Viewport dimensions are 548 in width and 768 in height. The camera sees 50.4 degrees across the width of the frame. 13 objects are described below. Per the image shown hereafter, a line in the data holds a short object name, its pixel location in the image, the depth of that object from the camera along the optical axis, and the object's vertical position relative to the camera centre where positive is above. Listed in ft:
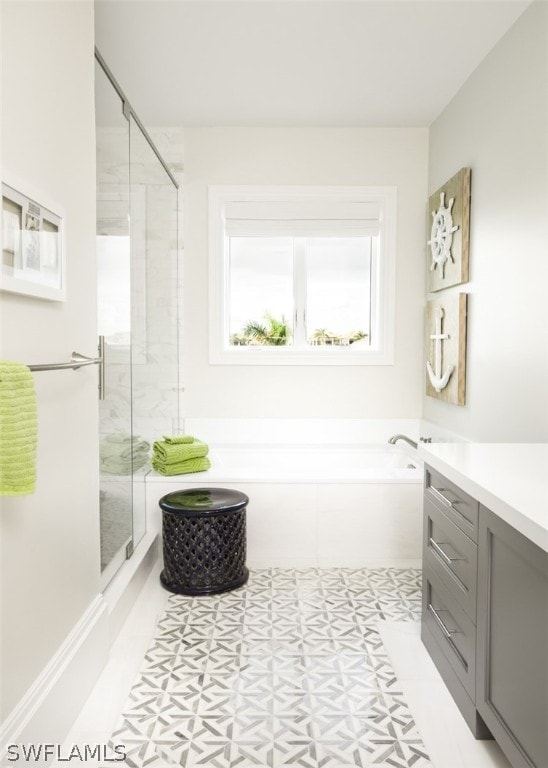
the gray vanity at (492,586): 4.27 -2.07
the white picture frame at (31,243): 4.41 +0.92
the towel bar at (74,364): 4.69 -0.09
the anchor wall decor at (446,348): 10.32 +0.15
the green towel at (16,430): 3.97 -0.54
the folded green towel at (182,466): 10.16 -1.98
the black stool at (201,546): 8.75 -2.89
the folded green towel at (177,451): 10.16 -1.72
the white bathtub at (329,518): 9.96 -2.80
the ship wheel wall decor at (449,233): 10.17 +2.31
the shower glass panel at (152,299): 9.17 +1.01
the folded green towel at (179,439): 10.52 -1.53
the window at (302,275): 12.87 +1.82
